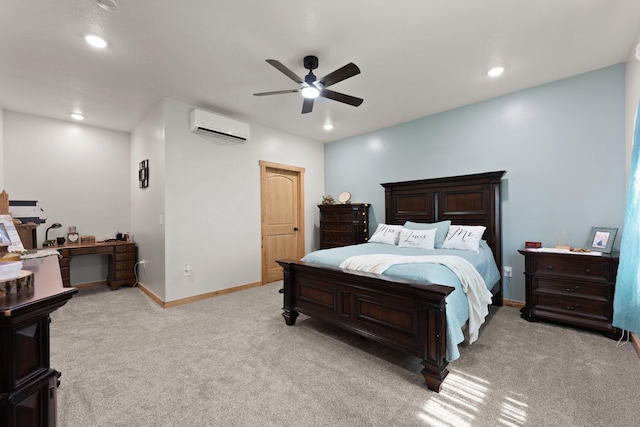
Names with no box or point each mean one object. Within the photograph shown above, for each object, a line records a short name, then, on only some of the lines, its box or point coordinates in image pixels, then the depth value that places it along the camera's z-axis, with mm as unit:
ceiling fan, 2327
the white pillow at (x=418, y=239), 3521
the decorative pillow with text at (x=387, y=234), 3939
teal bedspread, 1979
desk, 4083
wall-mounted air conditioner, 3709
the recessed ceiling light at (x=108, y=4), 1915
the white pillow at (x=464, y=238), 3266
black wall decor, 4154
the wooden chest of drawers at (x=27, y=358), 778
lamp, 4273
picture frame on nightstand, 2797
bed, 1920
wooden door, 4777
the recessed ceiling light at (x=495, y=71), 2955
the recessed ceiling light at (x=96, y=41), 2356
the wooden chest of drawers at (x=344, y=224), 4836
